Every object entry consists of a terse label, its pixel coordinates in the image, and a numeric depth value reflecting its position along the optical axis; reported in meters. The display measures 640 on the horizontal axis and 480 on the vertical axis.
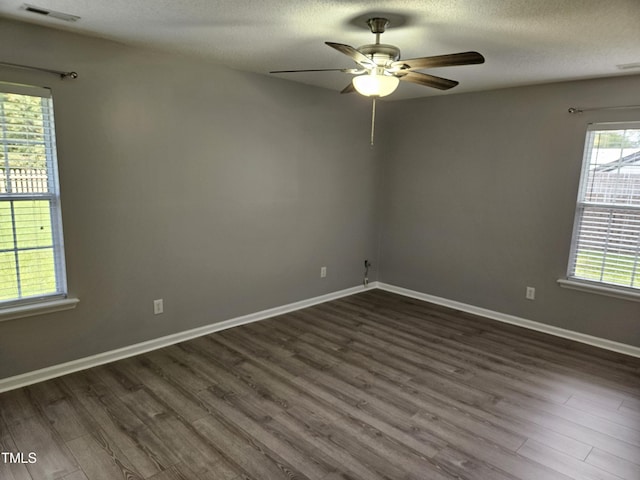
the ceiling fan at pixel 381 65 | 2.26
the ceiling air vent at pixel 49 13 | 2.26
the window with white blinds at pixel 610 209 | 3.46
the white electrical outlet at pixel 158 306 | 3.38
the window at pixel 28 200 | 2.56
